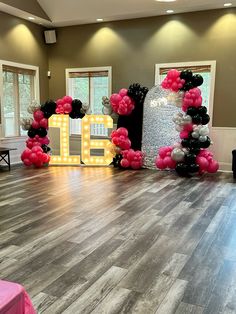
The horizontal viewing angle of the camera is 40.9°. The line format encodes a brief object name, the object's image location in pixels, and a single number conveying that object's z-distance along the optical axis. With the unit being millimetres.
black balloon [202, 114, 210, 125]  6160
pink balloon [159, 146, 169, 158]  6426
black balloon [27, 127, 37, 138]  7227
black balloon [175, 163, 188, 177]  6129
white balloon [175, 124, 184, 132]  6201
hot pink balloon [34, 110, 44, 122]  7157
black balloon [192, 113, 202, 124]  6070
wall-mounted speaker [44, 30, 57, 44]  8352
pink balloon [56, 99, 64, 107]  7129
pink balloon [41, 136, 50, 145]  7326
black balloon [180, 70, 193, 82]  6211
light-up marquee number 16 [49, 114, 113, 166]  7105
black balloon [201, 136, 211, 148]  6125
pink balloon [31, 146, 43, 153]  7086
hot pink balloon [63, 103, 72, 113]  7066
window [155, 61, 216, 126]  6922
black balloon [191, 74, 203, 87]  6188
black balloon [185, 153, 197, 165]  6113
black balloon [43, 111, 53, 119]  7207
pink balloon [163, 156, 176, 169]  6348
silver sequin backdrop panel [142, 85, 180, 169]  6613
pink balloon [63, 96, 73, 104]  7116
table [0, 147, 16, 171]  6753
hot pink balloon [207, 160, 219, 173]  6324
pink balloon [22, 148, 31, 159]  7115
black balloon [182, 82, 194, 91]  6195
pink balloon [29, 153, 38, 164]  7035
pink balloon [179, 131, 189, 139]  6209
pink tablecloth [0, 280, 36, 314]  1062
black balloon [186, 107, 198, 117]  6121
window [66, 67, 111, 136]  8109
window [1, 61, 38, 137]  7438
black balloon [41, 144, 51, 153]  7344
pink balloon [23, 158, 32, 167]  7149
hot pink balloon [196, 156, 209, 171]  6148
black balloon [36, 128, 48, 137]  7219
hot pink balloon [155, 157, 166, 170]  6479
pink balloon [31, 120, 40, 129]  7203
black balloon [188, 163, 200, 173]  6109
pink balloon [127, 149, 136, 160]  6793
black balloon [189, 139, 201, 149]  6086
